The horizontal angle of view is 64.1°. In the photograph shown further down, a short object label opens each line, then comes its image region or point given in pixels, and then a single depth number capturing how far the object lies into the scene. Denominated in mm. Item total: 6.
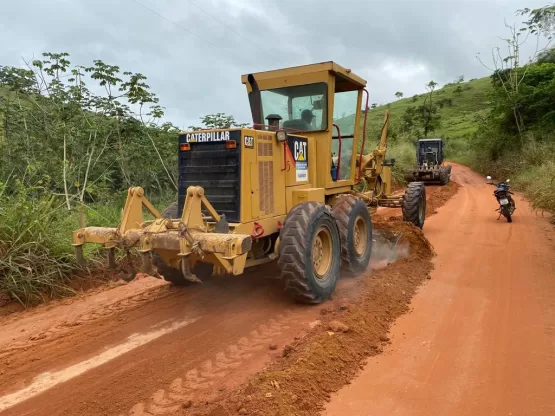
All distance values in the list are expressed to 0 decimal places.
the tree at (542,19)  23316
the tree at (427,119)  42344
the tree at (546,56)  26914
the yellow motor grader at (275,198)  4137
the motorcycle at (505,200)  10008
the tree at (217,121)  9969
